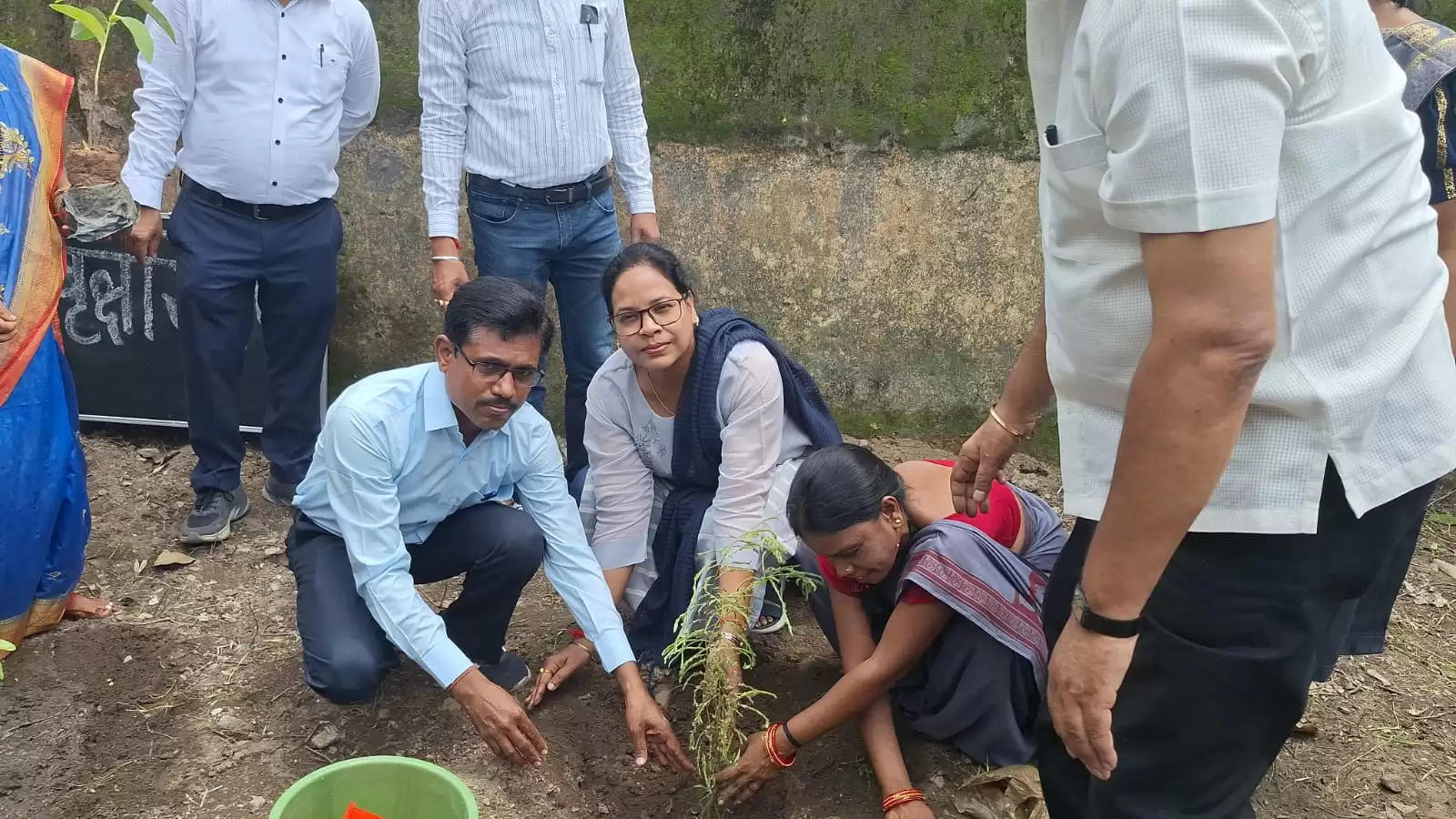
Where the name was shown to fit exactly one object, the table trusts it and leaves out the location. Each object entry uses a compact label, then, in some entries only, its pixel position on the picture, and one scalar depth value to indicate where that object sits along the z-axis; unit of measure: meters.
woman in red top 2.22
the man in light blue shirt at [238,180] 3.27
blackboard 3.74
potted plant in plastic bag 2.76
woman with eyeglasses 2.60
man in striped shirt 3.26
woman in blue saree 2.63
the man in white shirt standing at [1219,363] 1.05
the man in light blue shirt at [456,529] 2.21
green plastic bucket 1.68
